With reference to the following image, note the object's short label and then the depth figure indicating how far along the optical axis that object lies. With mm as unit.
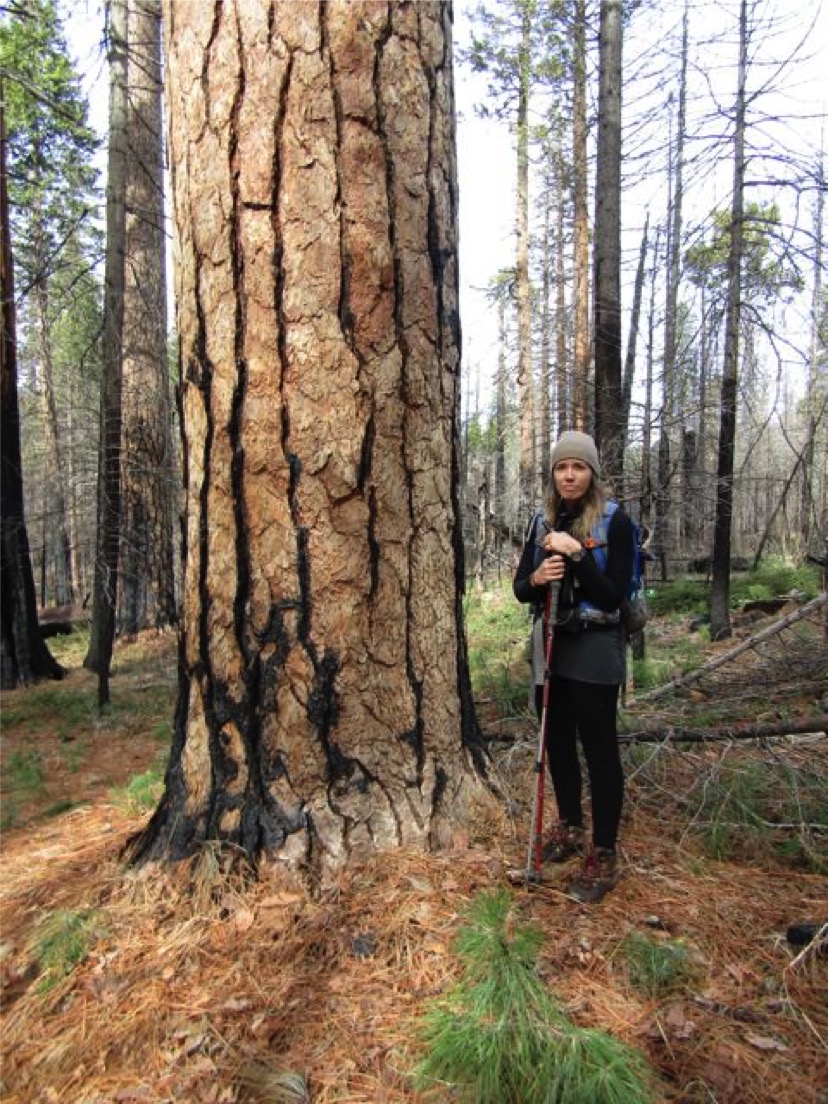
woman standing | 2592
